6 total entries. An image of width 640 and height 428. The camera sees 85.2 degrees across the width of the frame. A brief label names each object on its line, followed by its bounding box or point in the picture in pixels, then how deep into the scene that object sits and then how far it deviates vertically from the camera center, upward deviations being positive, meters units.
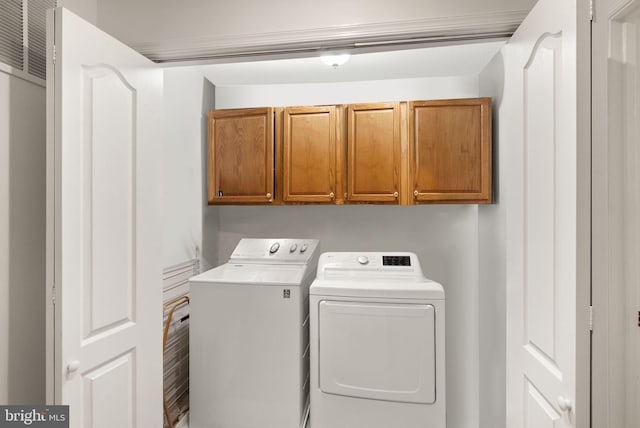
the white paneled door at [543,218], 0.92 -0.01
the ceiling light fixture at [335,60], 2.04 +0.91
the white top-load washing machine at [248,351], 2.02 -0.81
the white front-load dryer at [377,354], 1.84 -0.76
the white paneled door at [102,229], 1.05 -0.05
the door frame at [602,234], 0.87 -0.05
